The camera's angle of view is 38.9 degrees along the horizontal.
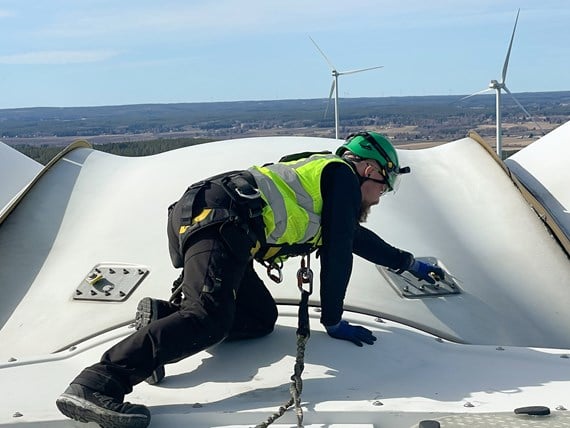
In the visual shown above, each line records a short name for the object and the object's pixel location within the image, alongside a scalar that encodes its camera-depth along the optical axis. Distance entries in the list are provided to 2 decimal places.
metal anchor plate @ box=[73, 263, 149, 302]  5.32
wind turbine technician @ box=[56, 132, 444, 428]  3.60
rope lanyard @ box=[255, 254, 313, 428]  3.46
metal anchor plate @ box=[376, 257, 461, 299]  5.35
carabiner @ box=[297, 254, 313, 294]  4.18
